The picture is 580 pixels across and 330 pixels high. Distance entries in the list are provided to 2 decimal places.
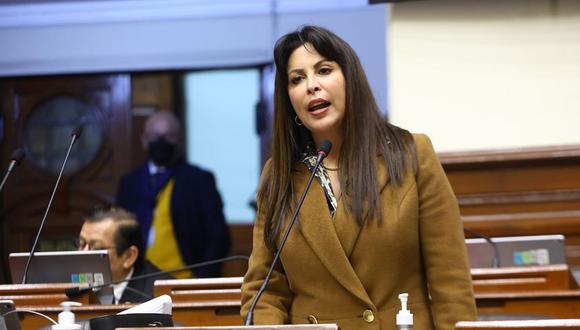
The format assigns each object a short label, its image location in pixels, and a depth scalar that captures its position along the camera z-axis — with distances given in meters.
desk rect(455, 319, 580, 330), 4.53
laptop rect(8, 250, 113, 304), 7.98
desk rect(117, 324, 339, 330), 4.74
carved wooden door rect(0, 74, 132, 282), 16.27
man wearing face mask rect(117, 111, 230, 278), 12.41
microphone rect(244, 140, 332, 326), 5.43
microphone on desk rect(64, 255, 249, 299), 7.67
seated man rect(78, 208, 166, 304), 9.58
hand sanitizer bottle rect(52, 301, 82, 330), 5.25
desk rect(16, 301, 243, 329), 7.59
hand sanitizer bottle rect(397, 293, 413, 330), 5.02
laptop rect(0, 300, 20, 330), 5.82
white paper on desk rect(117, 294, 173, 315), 5.65
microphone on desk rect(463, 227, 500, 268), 8.31
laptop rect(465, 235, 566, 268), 8.26
